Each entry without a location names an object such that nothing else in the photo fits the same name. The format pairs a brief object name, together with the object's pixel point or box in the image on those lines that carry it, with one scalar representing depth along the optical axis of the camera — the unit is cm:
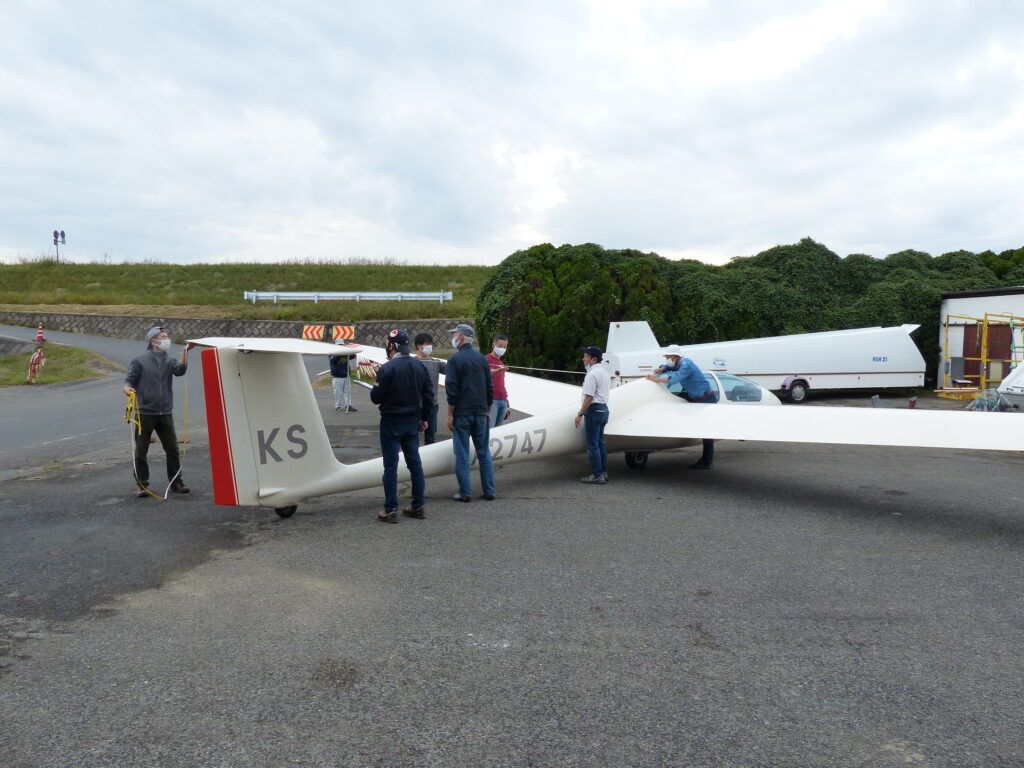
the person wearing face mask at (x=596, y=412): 870
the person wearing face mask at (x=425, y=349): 752
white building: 1875
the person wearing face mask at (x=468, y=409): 768
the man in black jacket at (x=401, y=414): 678
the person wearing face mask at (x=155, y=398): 796
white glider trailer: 1842
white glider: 609
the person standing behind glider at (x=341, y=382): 1563
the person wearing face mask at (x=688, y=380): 1006
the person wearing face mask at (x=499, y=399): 1091
